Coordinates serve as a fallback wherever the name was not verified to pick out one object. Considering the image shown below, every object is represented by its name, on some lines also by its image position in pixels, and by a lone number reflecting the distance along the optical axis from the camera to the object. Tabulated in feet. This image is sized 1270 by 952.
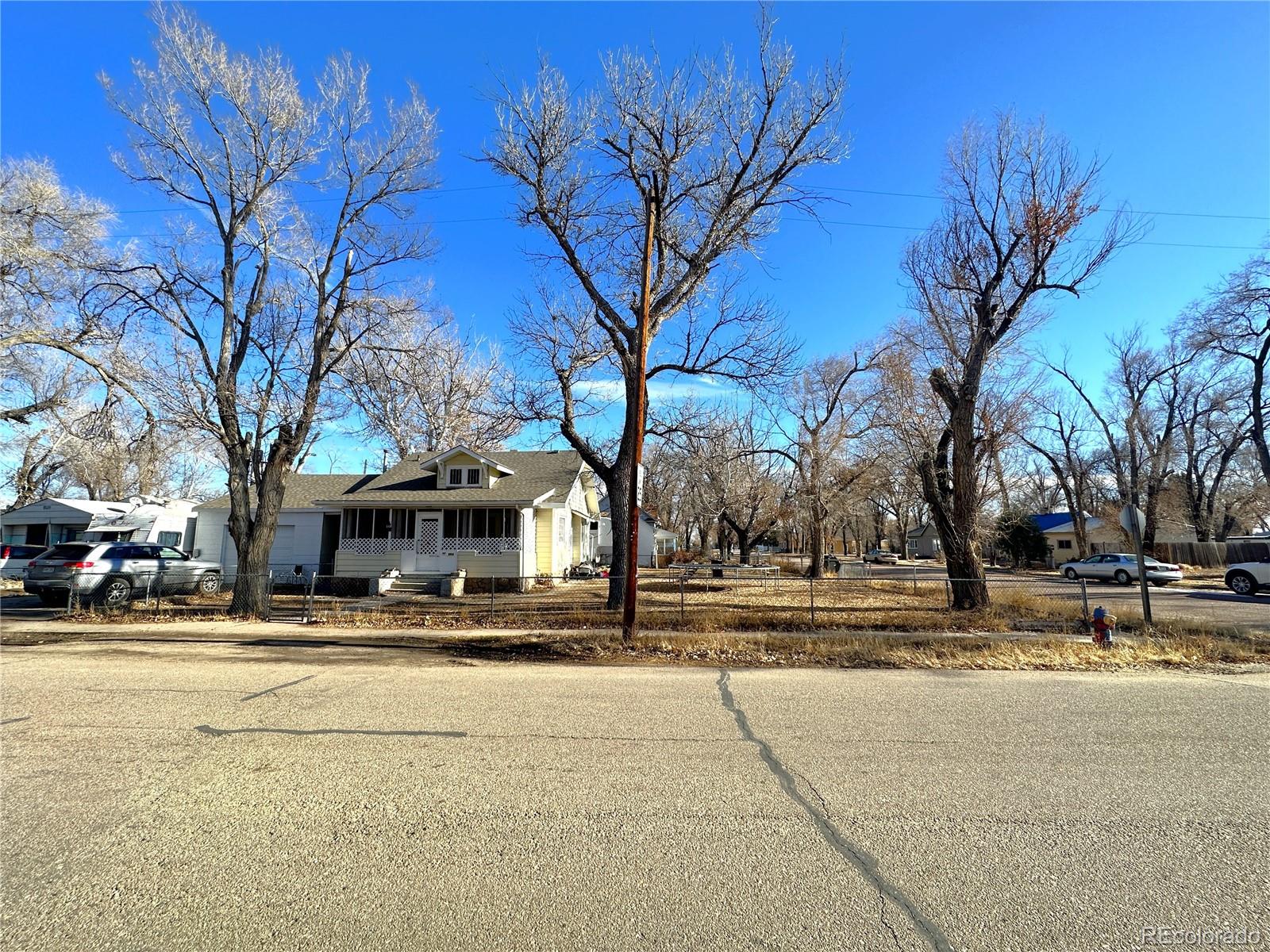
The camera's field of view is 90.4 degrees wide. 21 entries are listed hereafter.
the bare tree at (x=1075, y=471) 154.92
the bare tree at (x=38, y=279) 53.52
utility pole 35.70
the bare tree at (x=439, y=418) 97.50
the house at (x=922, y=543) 294.66
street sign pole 40.34
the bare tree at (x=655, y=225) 49.34
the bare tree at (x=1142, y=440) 147.23
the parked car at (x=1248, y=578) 73.05
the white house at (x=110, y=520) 101.81
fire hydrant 34.42
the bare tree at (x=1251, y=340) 105.81
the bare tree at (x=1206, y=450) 140.77
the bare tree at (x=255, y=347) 49.85
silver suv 54.19
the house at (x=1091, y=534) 156.19
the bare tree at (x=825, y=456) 103.24
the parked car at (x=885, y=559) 206.72
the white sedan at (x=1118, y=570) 100.68
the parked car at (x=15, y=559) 80.89
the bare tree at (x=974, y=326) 49.98
